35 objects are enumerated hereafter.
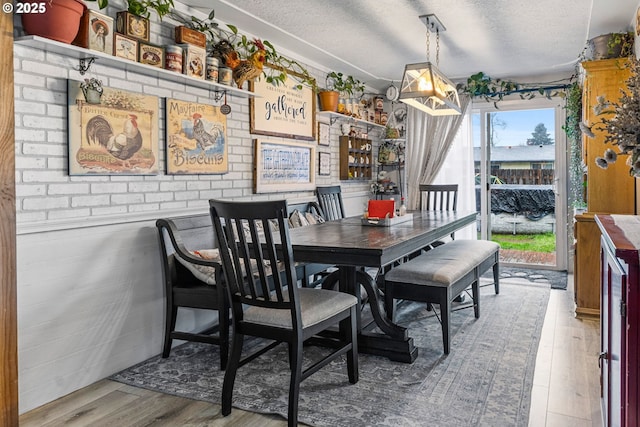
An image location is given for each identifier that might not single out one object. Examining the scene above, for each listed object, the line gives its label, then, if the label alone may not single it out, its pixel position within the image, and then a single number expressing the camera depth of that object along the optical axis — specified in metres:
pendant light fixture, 3.54
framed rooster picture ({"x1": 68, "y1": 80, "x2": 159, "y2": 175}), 2.61
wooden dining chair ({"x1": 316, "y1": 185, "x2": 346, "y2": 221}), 4.64
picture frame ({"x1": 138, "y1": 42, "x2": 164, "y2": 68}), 2.91
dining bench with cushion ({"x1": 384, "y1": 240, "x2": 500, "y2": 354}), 3.01
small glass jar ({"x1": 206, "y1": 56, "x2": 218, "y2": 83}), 3.42
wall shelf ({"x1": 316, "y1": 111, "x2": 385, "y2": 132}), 5.14
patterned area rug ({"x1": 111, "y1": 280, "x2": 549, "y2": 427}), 2.30
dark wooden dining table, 2.49
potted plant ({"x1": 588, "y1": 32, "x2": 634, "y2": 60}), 3.62
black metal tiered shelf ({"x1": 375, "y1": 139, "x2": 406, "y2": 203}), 6.31
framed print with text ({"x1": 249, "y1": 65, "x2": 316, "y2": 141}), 4.12
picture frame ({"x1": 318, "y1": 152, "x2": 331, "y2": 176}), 5.20
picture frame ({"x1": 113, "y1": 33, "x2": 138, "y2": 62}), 2.72
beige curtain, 5.98
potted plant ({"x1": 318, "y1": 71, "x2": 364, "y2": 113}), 5.05
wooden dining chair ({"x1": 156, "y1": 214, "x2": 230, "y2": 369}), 2.88
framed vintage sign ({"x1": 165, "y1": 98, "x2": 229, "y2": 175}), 3.25
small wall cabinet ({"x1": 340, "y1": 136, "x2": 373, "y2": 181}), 5.62
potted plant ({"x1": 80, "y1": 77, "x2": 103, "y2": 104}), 2.61
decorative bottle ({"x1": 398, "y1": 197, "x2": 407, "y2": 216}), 3.80
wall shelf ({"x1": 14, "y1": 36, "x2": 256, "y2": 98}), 2.35
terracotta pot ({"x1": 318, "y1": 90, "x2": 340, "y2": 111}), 5.04
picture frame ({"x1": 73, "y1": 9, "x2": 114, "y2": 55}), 2.54
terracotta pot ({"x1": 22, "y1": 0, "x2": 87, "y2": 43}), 2.31
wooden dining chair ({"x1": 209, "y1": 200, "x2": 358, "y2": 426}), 2.14
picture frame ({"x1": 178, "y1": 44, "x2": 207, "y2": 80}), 3.20
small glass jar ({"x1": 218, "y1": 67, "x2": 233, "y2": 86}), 3.54
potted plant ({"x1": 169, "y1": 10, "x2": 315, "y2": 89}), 3.41
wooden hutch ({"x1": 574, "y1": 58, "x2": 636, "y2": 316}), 3.66
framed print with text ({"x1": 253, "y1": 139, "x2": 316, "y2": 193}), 4.18
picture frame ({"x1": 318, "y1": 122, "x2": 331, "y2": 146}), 5.14
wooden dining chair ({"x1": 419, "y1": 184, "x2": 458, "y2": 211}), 5.05
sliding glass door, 5.68
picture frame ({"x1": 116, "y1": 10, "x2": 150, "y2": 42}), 2.80
